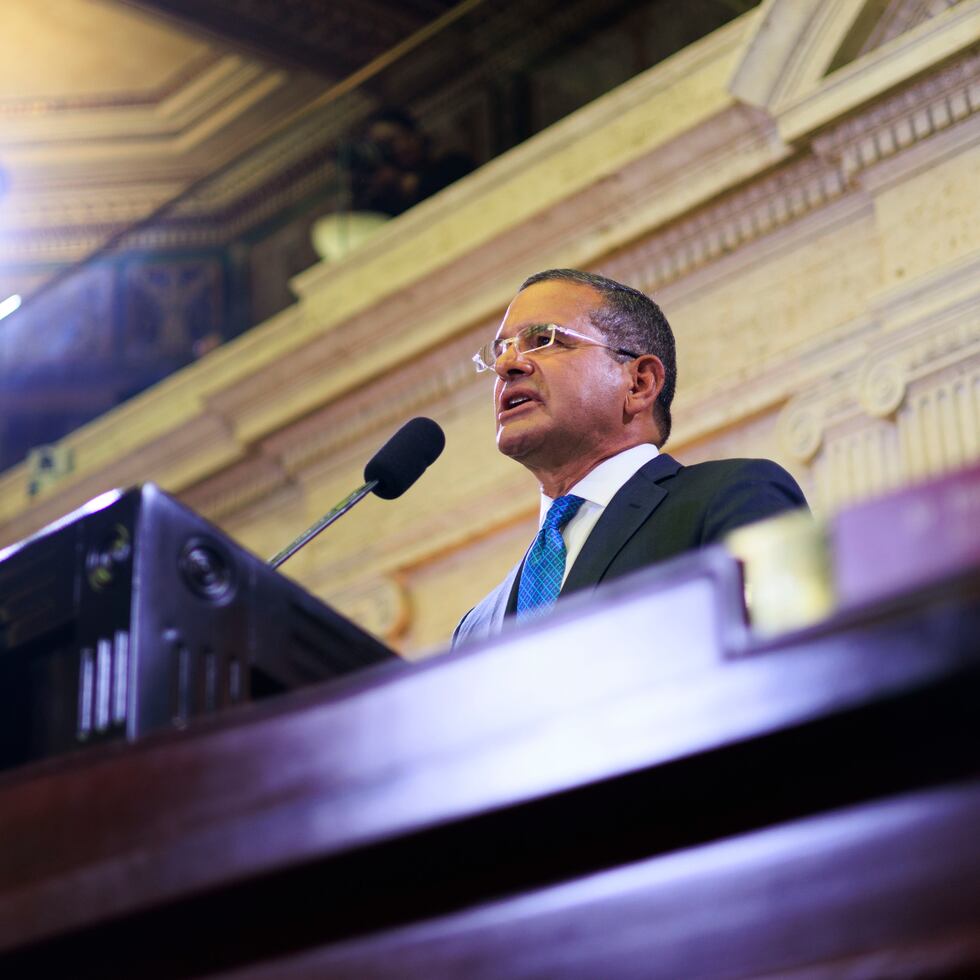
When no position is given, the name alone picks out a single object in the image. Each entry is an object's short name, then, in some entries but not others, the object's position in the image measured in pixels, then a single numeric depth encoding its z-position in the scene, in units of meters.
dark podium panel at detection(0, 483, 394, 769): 2.72
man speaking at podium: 4.72
